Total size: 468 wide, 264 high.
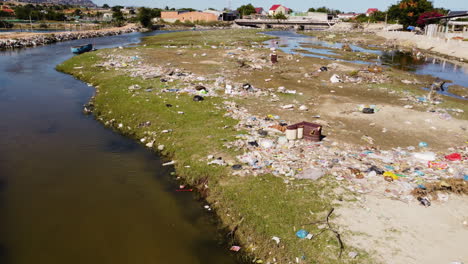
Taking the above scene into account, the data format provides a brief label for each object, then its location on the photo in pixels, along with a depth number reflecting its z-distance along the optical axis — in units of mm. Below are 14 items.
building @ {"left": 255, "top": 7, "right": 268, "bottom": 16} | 131238
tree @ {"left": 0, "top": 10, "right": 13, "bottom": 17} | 78625
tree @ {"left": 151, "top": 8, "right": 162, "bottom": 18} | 92688
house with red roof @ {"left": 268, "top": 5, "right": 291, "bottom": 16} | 119438
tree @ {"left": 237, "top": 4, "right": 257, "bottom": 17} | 119500
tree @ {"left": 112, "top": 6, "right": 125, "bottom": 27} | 77688
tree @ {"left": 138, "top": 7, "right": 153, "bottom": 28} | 71538
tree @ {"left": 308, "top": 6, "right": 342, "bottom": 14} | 120625
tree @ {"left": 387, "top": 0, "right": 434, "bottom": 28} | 53656
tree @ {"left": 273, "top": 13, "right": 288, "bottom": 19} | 101600
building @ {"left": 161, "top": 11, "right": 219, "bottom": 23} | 90469
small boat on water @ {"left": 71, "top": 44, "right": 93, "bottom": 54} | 28719
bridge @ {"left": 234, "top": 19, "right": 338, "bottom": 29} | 83000
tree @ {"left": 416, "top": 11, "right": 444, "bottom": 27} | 48738
